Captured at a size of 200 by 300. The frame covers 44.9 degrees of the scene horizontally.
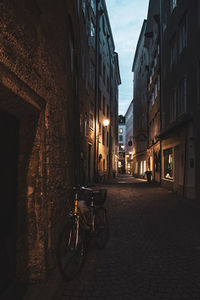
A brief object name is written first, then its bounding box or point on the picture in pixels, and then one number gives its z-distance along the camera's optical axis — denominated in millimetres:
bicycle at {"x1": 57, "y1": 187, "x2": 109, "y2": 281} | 3338
